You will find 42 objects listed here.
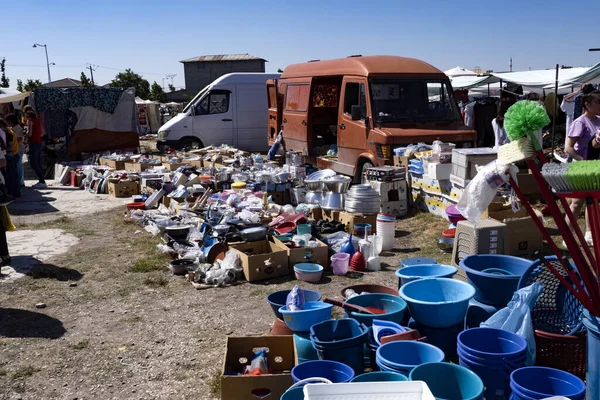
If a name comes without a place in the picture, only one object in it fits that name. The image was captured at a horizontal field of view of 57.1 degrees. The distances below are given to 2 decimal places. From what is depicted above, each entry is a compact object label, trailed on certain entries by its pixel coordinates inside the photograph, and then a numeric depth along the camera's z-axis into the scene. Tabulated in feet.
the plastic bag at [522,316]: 10.32
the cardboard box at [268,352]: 12.85
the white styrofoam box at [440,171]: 26.35
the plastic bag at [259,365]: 12.02
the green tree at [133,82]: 161.00
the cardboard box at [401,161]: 28.60
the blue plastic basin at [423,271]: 14.03
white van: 53.36
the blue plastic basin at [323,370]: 10.18
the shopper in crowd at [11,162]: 34.76
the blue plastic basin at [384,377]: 9.23
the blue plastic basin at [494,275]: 12.04
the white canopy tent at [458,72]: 77.51
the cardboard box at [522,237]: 20.58
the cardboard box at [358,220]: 25.11
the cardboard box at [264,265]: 19.44
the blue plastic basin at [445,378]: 9.32
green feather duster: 7.88
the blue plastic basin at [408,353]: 10.39
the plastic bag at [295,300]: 12.89
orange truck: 29.84
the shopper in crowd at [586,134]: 20.15
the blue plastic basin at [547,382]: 8.91
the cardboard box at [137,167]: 42.39
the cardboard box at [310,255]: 20.42
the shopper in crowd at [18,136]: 38.19
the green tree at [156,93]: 158.82
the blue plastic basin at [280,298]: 14.07
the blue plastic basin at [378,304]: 12.34
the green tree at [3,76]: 146.39
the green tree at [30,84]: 137.74
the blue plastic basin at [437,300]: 11.35
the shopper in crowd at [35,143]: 42.37
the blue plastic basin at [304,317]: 12.41
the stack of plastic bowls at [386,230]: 23.21
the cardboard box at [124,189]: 38.05
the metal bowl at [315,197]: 28.50
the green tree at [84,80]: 145.89
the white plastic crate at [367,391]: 7.88
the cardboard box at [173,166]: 40.78
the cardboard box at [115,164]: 45.29
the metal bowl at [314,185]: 28.93
